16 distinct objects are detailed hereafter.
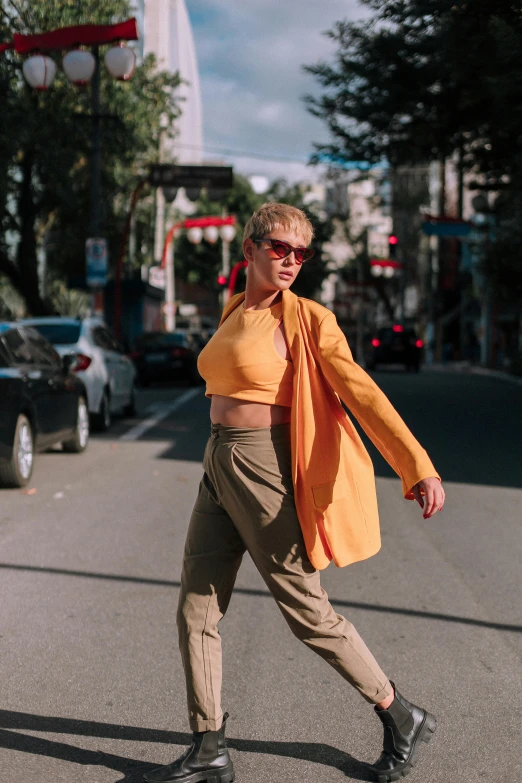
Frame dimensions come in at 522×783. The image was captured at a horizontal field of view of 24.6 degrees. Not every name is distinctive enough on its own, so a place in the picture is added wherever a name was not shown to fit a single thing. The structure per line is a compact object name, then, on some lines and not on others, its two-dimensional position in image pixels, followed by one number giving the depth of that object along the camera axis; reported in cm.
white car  1537
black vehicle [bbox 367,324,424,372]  4403
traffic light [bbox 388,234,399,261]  4026
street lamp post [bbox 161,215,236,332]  4353
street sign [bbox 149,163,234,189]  2975
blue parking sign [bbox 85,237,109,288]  2511
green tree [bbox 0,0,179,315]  2756
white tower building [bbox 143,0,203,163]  7806
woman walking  366
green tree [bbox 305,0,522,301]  1515
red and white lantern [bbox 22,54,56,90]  1950
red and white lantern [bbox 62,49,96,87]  1934
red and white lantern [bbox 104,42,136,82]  2003
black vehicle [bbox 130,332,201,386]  2956
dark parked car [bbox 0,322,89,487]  1034
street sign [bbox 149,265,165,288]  4216
